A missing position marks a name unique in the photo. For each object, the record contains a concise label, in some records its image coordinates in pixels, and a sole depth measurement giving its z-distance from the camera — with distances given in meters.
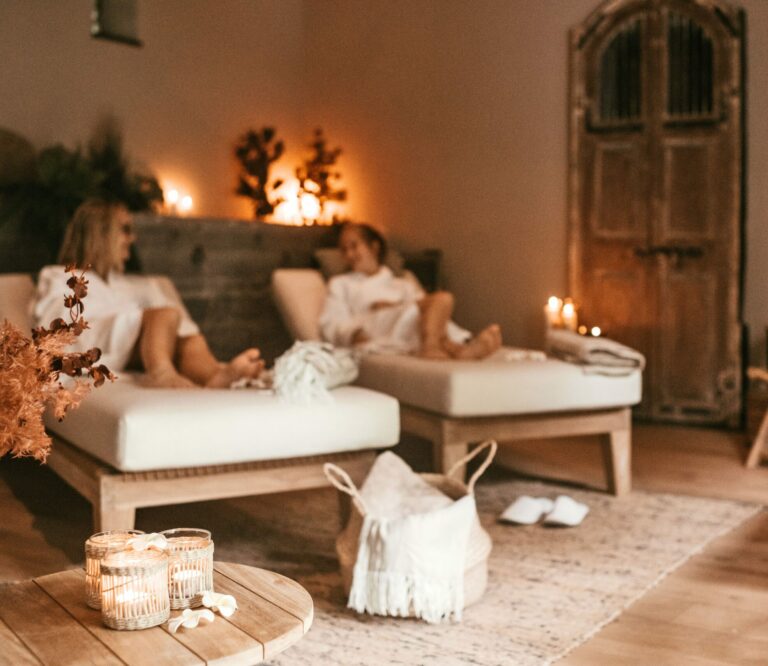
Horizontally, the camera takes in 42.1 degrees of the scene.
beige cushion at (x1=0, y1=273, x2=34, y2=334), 3.55
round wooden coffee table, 1.33
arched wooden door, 5.00
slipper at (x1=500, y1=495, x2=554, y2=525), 3.08
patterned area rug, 2.09
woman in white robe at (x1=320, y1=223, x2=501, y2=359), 3.94
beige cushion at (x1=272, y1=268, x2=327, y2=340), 4.41
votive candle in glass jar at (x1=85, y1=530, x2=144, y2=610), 1.50
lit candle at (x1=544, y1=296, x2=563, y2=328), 5.44
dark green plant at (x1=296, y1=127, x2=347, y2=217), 6.55
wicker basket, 2.29
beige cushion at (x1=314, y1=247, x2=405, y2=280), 5.22
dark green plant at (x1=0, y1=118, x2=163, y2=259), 4.66
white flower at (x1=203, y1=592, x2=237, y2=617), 1.47
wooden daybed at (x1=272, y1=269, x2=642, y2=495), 3.22
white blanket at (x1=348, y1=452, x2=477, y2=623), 2.20
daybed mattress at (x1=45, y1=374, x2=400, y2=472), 2.46
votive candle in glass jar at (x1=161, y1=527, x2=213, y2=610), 1.51
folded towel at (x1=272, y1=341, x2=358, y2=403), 2.72
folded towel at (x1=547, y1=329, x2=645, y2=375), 3.39
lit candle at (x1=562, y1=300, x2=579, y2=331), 5.36
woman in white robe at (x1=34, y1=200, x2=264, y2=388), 3.16
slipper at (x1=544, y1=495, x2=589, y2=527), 3.04
